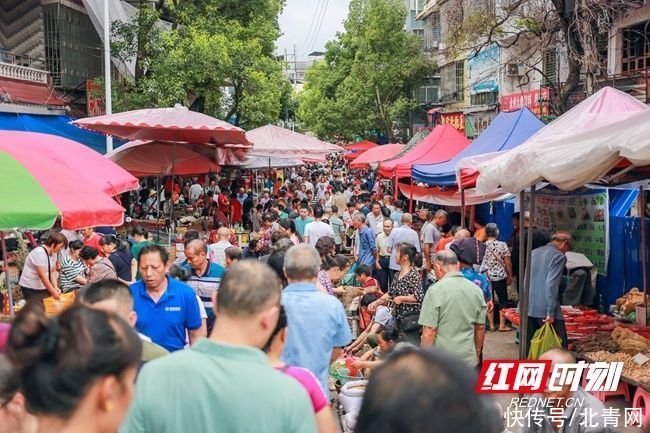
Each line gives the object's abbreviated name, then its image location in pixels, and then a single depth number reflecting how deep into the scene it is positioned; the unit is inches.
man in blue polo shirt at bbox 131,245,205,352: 206.8
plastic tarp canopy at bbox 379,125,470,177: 645.9
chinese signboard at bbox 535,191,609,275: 432.8
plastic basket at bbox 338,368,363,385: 303.9
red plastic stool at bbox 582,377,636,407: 297.6
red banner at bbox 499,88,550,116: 846.5
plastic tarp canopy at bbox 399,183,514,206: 551.5
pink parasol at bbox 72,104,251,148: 453.1
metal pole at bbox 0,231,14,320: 259.1
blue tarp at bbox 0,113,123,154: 671.8
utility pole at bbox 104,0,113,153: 726.5
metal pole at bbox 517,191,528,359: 320.8
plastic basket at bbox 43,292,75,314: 308.7
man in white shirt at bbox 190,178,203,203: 969.0
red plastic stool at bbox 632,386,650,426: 268.5
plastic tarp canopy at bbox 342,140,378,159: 1513.4
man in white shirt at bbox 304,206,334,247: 467.5
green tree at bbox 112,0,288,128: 785.6
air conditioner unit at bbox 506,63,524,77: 932.3
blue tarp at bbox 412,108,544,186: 448.5
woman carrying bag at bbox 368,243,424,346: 294.7
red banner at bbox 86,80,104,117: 828.0
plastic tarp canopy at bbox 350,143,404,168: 1023.6
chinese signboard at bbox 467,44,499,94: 1148.5
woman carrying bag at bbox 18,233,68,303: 352.8
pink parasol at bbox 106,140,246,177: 549.6
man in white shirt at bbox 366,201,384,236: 540.2
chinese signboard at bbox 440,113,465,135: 1294.3
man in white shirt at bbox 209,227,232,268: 379.6
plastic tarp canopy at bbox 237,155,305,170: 923.4
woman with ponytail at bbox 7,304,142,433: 85.4
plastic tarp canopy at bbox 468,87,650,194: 249.3
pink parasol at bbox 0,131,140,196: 230.4
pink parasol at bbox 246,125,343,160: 694.5
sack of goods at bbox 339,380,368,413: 261.7
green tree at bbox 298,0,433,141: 1552.7
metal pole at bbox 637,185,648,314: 372.2
